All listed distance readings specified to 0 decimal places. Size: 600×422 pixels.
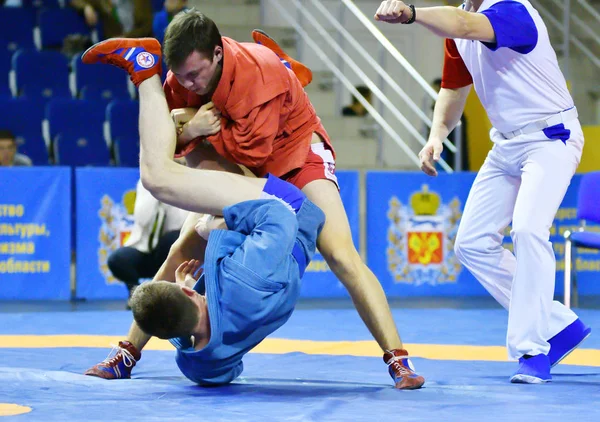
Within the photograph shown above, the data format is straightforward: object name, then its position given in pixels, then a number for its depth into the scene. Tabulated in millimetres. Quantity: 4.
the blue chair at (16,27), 16330
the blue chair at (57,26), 16263
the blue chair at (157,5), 17203
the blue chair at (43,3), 16908
